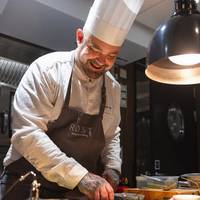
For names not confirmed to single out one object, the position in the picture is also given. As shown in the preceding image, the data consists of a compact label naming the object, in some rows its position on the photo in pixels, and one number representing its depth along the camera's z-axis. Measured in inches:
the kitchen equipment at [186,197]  39.4
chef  43.1
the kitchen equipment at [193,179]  52.8
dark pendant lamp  42.9
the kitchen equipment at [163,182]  51.4
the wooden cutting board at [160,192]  47.5
